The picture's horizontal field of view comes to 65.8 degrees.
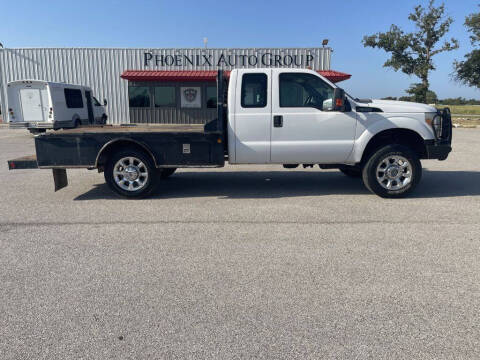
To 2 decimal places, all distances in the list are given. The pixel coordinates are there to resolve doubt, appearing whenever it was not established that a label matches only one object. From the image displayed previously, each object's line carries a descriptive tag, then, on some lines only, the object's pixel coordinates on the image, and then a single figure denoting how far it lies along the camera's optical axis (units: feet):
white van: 53.31
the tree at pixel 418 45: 118.73
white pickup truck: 20.85
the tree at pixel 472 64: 111.24
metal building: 79.15
